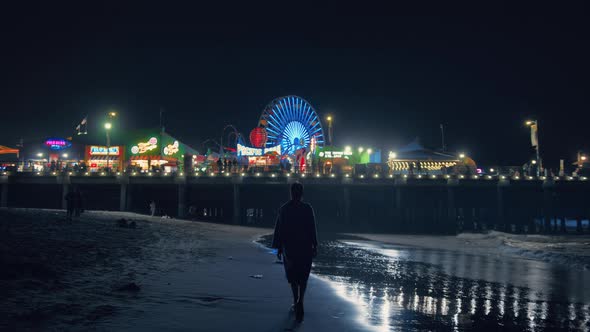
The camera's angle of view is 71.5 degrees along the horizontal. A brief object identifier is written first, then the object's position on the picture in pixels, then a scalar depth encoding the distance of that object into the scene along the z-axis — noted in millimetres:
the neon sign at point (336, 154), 56625
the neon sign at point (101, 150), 61028
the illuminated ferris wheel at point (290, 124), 57656
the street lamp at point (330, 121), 46888
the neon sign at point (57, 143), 60194
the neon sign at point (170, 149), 62625
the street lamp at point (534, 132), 47175
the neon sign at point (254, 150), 60156
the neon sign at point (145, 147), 62156
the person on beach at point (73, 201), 18964
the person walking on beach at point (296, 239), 5777
